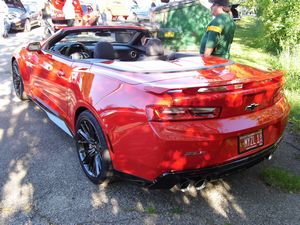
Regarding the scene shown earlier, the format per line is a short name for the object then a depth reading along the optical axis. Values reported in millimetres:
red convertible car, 1836
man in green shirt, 3472
